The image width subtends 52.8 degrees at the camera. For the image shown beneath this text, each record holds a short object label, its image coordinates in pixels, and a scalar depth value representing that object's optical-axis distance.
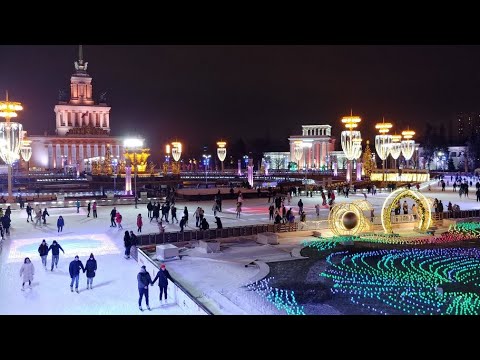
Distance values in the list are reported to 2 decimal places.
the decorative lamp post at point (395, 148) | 54.59
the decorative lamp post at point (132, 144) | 50.16
